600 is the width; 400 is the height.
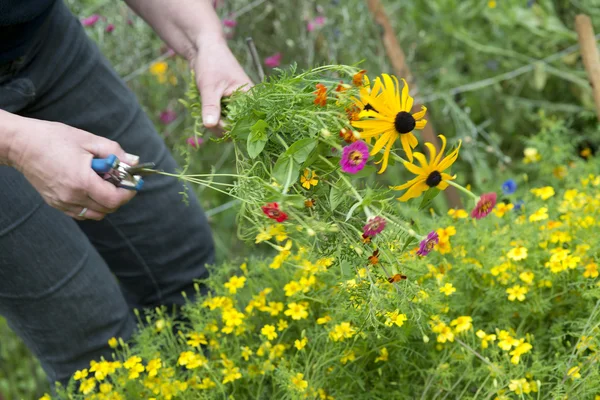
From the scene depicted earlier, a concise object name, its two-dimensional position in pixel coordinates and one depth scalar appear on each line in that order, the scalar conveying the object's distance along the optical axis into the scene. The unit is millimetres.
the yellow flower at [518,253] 1944
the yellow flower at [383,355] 1911
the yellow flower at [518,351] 1842
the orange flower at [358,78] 1702
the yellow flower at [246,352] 1940
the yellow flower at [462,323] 1876
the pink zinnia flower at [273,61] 2867
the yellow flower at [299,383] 1842
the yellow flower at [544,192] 2122
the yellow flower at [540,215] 2021
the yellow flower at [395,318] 1769
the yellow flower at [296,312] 1941
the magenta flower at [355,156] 1676
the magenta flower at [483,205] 1728
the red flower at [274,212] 1659
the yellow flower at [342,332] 1868
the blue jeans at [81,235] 1916
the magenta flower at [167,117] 3059
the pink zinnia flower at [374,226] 1651
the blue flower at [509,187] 2454
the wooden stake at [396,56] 2645
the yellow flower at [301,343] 1909
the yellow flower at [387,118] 1699
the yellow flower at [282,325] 1976
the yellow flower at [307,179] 1731
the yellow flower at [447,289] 1895
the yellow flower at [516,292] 1925
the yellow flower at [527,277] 1932
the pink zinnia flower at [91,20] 2963
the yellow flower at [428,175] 1712
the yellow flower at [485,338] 1872
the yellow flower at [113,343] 1986
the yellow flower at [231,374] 1907
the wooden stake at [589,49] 2359
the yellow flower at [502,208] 2098
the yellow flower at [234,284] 2008
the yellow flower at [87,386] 1917
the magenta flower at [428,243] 1685
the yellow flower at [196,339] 1966
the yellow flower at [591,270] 1925
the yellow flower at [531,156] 2714
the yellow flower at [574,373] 1797
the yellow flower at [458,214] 2085
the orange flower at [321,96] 1707
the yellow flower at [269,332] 1921
